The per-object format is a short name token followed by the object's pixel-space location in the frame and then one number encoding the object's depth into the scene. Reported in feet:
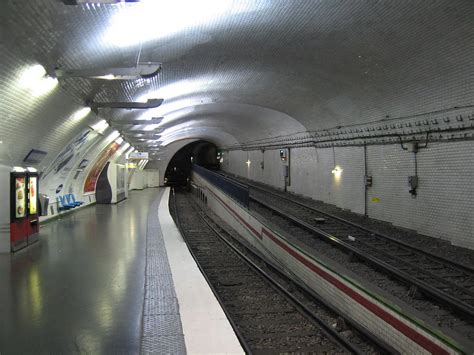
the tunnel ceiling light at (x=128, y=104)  25.22
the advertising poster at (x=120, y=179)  61.36
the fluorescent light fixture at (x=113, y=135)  43.86
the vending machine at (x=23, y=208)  24.40
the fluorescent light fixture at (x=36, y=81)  17.42
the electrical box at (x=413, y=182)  31.50
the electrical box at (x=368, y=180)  38.90
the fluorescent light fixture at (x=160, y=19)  16.94
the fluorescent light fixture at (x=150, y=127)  57.47
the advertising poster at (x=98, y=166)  49.27
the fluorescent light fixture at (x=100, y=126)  34.52
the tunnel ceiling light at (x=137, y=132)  45.86
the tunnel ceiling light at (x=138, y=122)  35.40
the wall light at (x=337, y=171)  45.70
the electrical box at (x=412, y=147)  31.65
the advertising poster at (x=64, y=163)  33.78
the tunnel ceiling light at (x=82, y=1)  10.95
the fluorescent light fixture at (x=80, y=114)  27.30
